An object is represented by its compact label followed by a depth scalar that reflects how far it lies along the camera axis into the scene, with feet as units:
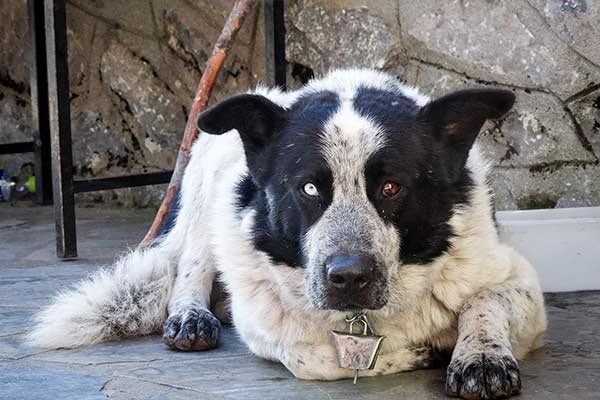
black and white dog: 12.35
